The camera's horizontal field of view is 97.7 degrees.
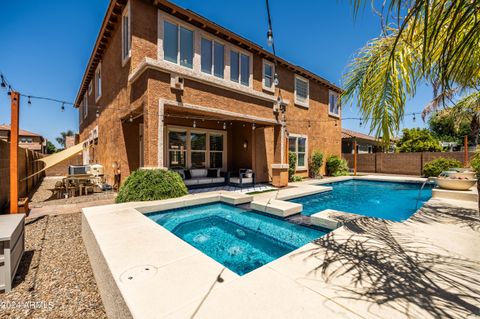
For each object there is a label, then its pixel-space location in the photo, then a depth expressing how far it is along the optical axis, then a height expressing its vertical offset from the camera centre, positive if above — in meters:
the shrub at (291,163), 14.10 -0.28
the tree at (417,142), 20.66 +1.83
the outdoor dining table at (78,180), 9.50 -1.05
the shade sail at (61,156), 9.82 +0.11
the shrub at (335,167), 17.30 -0.61
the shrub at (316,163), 16.19 -0.27
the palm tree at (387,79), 3.71 +1.52
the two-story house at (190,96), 8.12 +3.02
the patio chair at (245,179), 11.48 -1.11
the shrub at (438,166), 14.32 -0.39
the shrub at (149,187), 7.12 -0.98
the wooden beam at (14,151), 5.67 +0.19
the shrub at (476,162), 6.42 -0.05
